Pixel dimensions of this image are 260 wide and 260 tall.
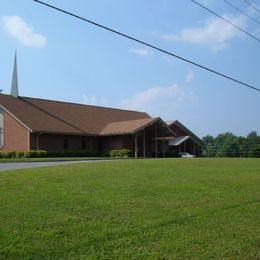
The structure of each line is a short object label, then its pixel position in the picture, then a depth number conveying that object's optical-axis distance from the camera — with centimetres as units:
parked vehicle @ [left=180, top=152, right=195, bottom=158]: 3722
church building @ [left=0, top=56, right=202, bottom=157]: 3005
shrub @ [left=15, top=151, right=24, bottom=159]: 2719
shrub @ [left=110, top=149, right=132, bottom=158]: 3115
